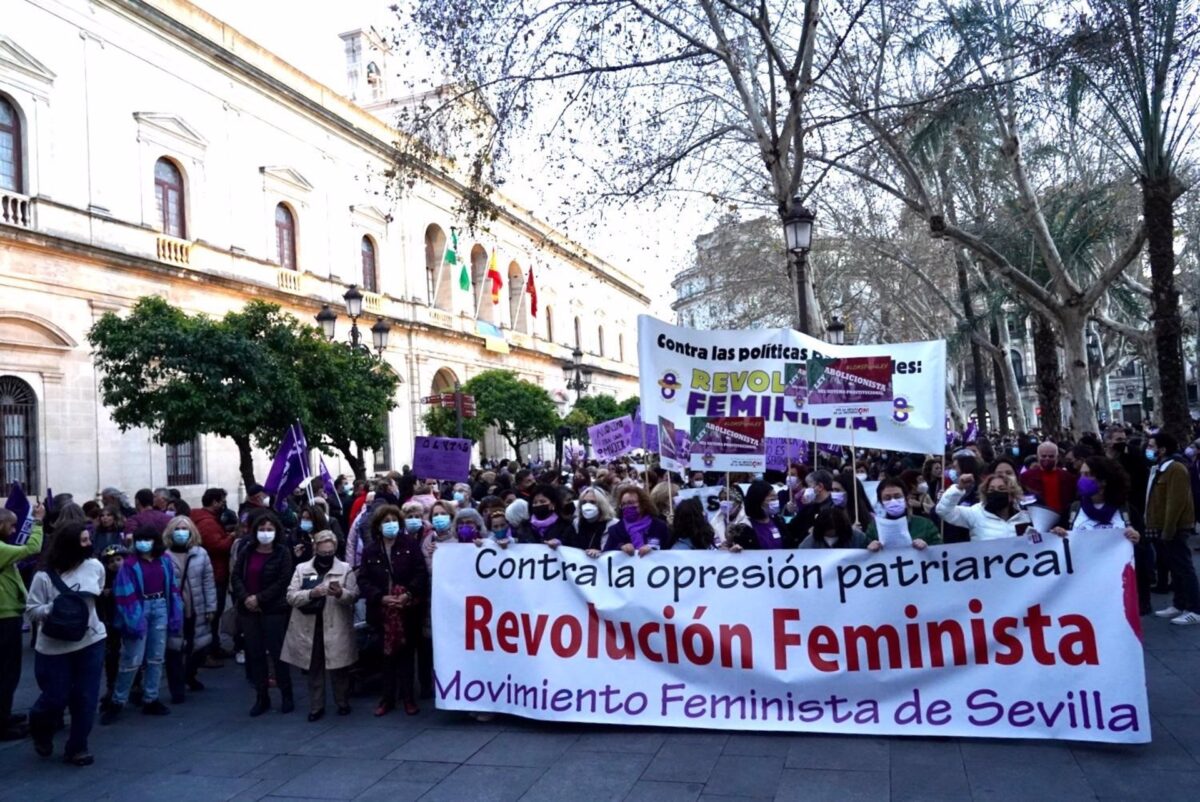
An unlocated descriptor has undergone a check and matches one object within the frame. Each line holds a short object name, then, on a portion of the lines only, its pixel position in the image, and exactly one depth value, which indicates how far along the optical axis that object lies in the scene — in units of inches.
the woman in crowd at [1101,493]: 293.3
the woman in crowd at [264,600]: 283.8
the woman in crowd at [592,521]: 277.9
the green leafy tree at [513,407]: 1301.7
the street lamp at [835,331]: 856.3
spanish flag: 1558.8
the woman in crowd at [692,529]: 257.8
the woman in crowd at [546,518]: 300.7
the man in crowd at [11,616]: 252.2
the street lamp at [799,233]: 503.5
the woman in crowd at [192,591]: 308.0
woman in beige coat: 271.3
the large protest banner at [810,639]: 213.5
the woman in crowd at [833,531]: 254.8
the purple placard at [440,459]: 471.2
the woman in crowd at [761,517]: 272.7
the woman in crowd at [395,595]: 265.4
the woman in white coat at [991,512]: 268.8
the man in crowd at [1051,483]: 371.9
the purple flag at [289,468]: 404.8
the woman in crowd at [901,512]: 263.6
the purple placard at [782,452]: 547.5
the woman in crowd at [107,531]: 342.0
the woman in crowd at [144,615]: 279.3
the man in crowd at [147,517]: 346.5
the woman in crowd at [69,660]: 235.6
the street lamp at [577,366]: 1289.0
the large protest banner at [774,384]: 297.3
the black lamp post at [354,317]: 731.4
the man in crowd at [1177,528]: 324.5
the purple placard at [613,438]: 591.0
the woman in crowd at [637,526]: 263.0
